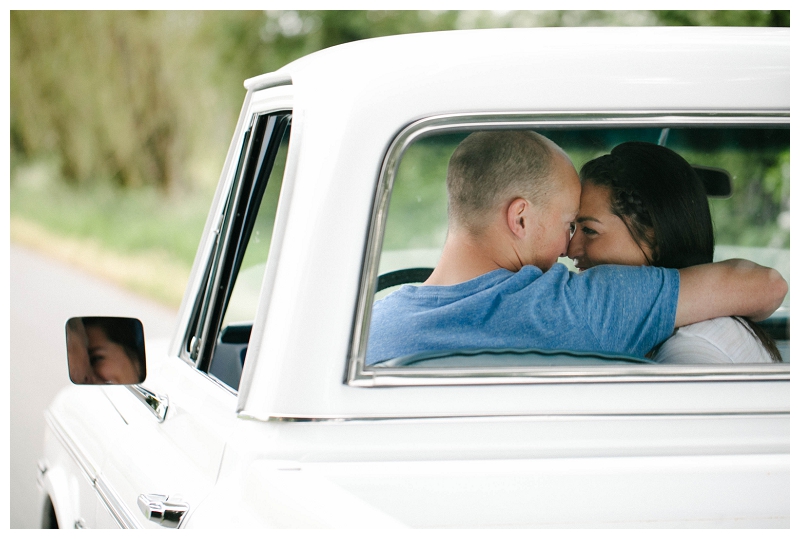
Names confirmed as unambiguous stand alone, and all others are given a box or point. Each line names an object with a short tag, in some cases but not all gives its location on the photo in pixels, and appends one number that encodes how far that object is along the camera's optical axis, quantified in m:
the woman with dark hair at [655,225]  4.63
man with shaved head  4.52
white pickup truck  4.35
